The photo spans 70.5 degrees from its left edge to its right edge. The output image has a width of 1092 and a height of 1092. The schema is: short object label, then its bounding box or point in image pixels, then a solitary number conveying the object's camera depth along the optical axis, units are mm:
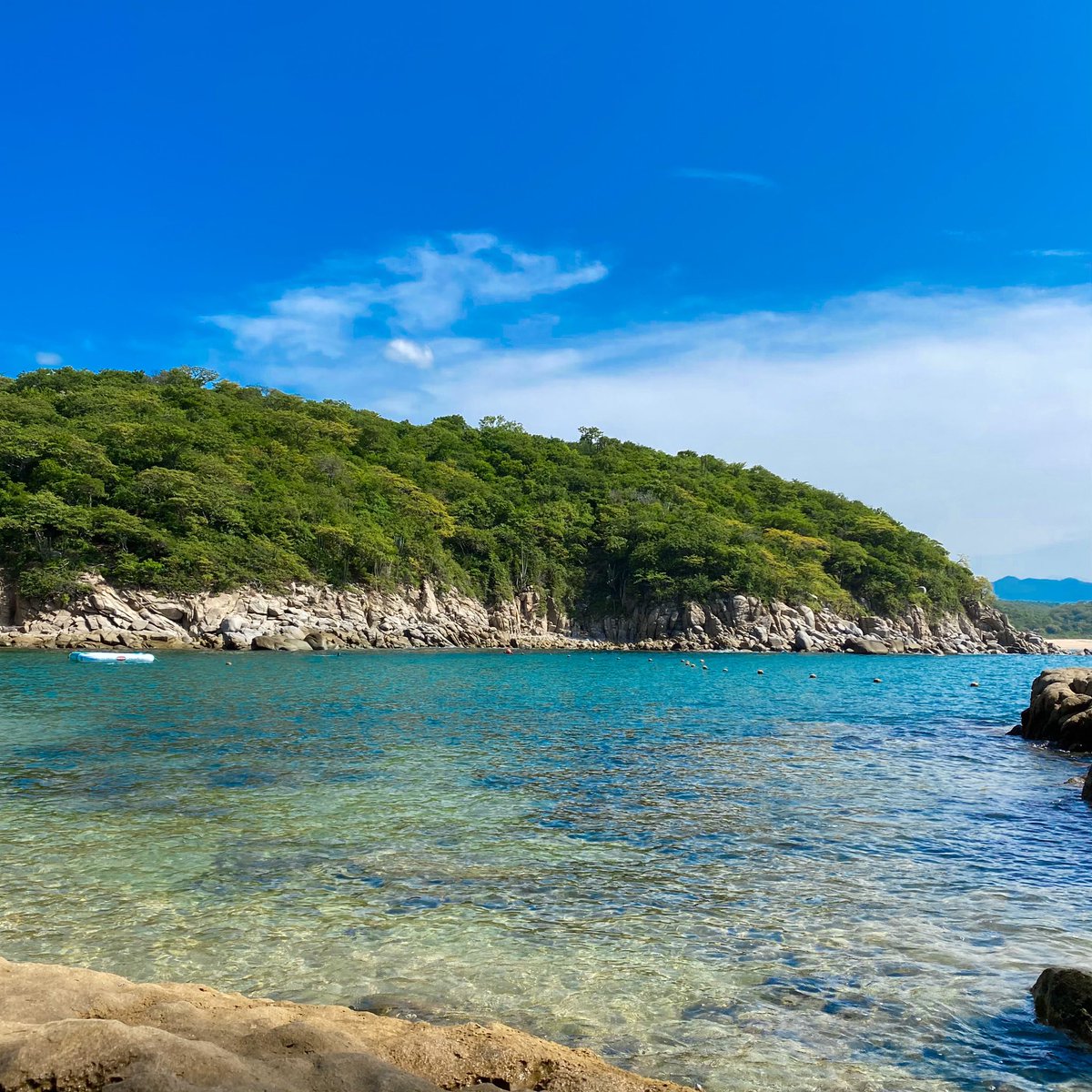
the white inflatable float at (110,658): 40875
